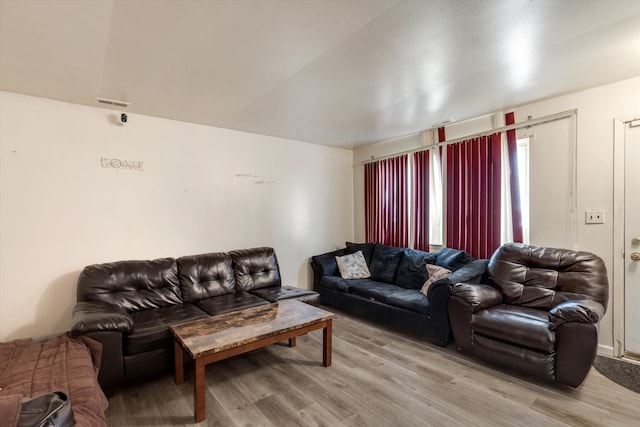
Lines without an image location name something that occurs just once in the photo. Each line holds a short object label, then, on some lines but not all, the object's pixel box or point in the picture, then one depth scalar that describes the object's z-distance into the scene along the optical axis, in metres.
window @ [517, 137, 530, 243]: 3.19
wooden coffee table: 1.97
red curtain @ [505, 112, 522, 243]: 3.20
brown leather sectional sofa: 2.20
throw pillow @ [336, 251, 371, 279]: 4.29
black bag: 0.98
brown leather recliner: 2.13
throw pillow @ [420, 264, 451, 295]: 3.33
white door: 2.58
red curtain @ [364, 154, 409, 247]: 4.42
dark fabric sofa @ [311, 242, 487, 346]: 2.96
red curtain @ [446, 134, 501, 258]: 3.36
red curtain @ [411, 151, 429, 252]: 4.10
